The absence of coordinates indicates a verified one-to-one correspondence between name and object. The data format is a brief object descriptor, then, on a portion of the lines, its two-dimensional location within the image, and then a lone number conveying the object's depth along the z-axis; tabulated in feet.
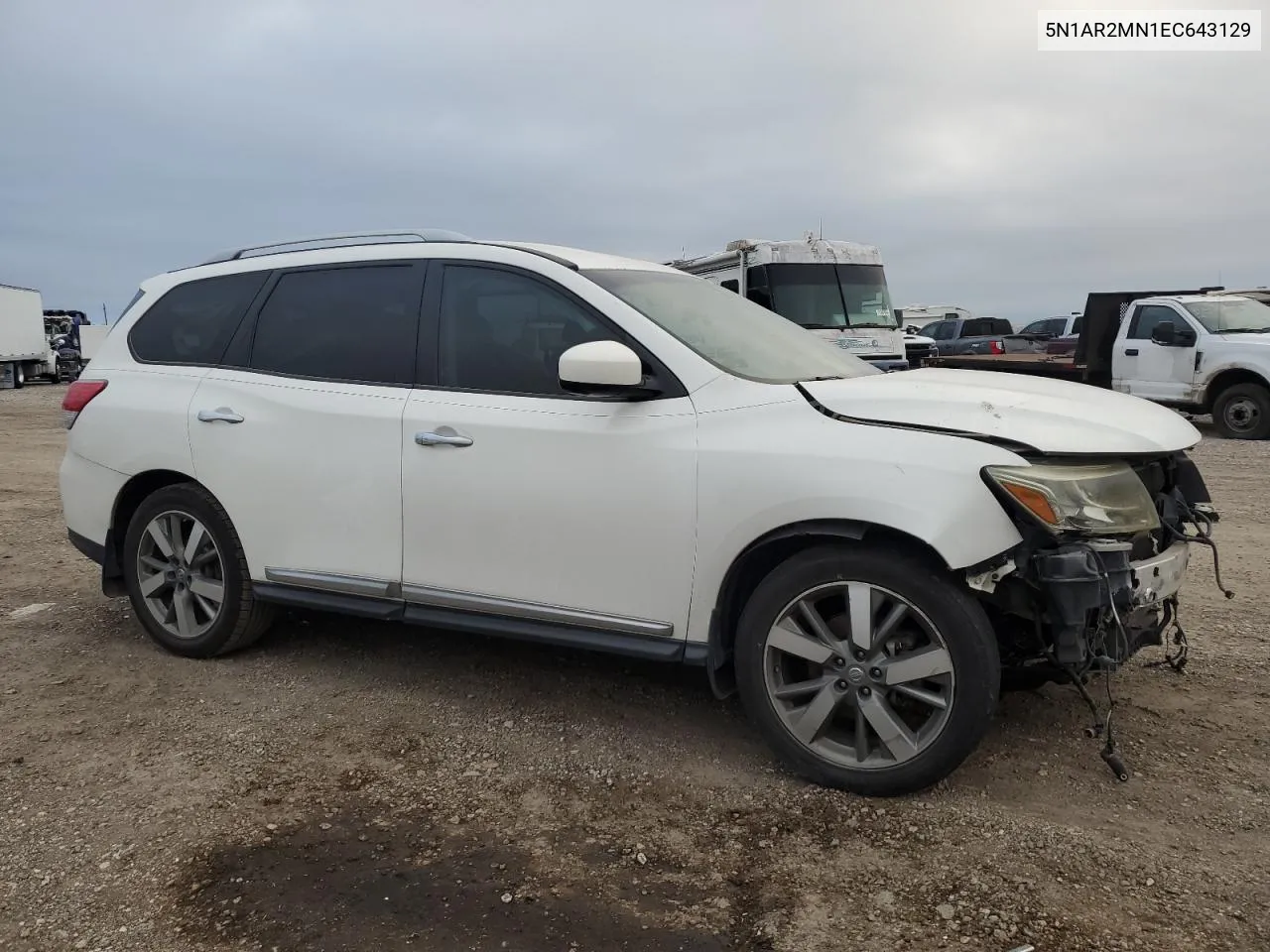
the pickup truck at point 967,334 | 74.13
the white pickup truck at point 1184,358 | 41.37
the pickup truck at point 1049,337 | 67.10
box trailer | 108.27
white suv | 9.78
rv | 47.21
